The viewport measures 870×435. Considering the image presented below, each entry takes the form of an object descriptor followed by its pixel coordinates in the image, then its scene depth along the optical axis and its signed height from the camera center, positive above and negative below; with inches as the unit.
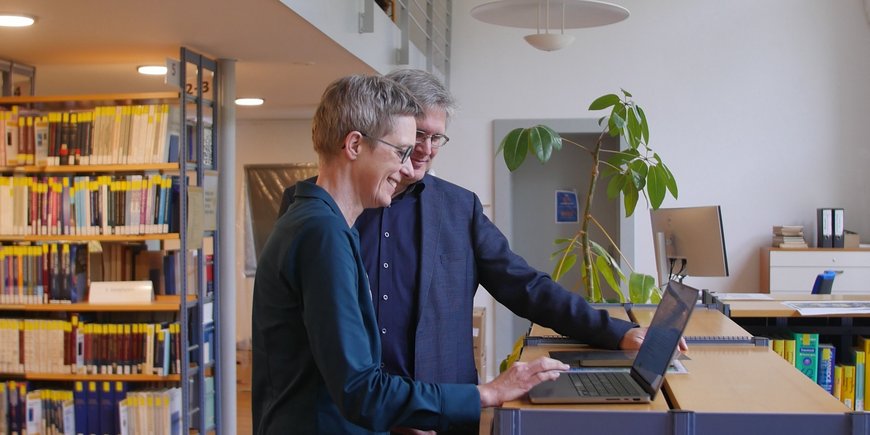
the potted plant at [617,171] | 168.7 +7.7
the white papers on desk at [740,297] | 164.9 -14.9
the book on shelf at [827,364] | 152.0 -24.4
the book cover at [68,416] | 186.2 -40.5
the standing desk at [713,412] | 58.7 -12.8
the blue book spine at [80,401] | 186.2 -37.5
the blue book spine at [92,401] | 186.2 -37.5
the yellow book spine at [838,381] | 153.4 -27.4
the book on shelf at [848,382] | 153.8 -27.6
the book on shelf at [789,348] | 150.4 -21.6
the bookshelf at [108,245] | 183.3 -6.6
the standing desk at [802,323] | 151.7 -18.1
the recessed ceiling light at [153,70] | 215.0 +33.1
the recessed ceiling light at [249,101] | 282.7 +33.7
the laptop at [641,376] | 63.2 -12.1
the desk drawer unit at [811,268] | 274.8 -16.1
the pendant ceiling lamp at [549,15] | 192.1 +42.2
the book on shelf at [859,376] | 154.0 -26.7
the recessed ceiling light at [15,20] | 151.3 +31.4
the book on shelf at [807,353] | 151.3 -22.5
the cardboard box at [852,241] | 280.1 -8.2
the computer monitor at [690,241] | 146.2 -4.5
